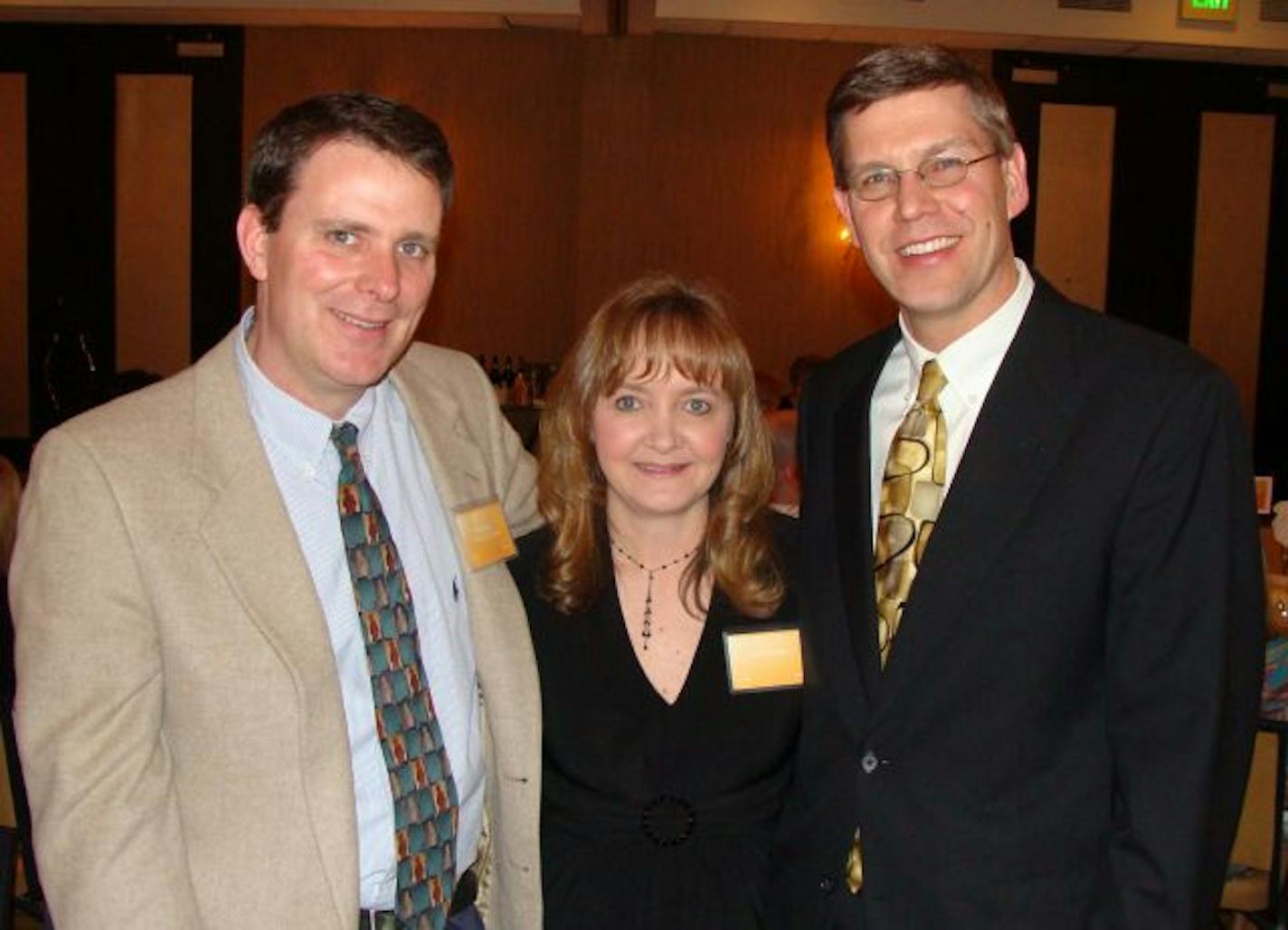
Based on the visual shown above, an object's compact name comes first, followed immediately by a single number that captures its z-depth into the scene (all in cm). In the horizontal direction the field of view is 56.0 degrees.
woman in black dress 217
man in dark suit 158
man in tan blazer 152
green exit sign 908
